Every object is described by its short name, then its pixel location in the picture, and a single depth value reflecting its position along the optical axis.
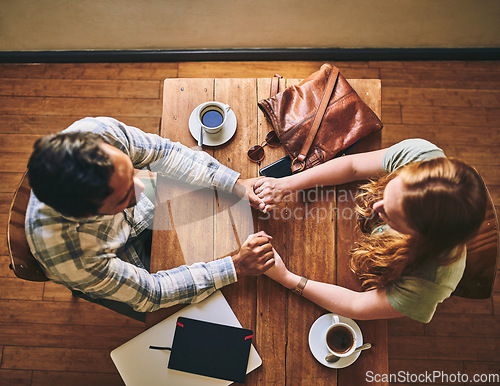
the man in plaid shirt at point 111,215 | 0.96
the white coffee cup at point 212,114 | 1.35
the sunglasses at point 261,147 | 1.37
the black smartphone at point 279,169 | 1.37
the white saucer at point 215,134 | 1.37
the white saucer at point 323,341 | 1.20
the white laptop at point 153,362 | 1.20
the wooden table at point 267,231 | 1.21
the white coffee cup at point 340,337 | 1.19
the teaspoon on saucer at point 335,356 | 1.18
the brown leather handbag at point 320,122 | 1.35
